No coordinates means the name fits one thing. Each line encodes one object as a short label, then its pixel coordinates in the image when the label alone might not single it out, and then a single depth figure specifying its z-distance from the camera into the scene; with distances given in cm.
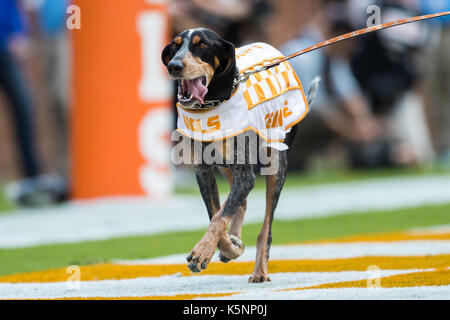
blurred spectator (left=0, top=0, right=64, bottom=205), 1225
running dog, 525
